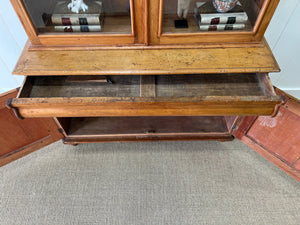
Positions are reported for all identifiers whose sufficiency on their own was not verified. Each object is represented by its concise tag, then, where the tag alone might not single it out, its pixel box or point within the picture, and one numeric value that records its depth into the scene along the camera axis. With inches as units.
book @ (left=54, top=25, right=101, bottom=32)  42.6
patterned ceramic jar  42.0
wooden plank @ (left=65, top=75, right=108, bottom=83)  46.2
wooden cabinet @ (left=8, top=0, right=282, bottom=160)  40.9
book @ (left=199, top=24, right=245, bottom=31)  42.6
